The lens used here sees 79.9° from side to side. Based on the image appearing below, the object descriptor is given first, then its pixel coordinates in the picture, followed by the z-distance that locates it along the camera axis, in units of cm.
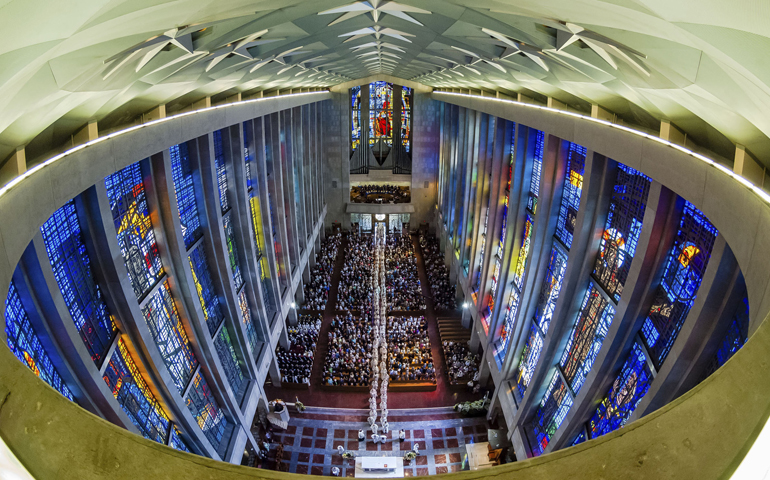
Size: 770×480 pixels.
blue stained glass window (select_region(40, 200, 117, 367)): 754
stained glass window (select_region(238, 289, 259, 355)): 1638
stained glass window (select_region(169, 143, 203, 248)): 1181
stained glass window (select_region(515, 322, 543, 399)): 1434
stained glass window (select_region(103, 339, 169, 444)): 913
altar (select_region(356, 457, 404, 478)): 1392
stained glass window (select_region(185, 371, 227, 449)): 1245
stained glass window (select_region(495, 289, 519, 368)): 1662
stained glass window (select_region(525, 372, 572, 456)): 1244
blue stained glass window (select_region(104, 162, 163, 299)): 938
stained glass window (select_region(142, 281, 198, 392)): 1068
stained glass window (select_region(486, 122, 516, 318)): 1753
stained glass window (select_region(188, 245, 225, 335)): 1282
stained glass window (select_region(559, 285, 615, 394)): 1061
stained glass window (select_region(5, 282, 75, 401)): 616
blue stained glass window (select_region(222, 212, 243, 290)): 1504
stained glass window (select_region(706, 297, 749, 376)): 629
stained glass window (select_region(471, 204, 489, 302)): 2080
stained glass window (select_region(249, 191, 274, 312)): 1773
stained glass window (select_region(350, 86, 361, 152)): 3544
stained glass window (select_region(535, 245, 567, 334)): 1309
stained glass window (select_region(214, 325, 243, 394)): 1438
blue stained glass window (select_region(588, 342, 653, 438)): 897
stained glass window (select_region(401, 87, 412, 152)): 3560
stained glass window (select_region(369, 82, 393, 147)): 3593
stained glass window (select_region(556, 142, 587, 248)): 1209
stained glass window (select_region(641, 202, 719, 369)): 746
